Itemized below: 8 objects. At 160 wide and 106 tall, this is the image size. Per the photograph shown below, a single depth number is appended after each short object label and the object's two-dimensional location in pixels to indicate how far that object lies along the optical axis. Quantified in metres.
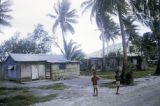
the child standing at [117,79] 11.86
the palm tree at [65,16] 32.59
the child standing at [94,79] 11.43
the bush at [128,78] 15.51
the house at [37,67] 19.53
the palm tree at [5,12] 24.95
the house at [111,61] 30.80
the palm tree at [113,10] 16.27
